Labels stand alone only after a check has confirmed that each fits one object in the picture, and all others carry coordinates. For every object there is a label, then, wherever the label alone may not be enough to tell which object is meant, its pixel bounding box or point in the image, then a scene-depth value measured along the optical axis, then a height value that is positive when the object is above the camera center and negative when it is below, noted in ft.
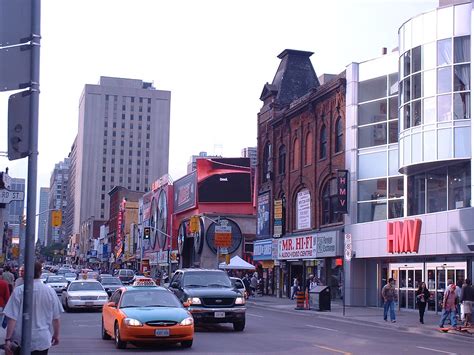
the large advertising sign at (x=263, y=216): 181.68 +8.42
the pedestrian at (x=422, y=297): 91.81 -6.05
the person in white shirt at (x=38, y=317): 25.49 -2.58
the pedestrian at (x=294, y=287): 150.92 -8.11
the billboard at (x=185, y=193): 253.85 +20.30
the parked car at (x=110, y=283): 131.91 -6.82
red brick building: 142.41 +16.45
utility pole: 20.26 +1.44
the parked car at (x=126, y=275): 195.72 -7.83
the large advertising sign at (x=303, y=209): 155.22 +8.76
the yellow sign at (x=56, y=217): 155.60 +6.31
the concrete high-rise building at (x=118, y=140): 626.64 +94.18
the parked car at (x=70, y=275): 176.86 -7.36
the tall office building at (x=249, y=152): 580.30 +79.85
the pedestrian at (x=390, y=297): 92.38 -6.01
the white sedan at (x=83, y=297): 96.43 -6.73
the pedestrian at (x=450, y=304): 82.28 -6.03
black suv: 69.26 -5.29
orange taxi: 52.06 -5.22
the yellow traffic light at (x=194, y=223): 216.33 +7.41
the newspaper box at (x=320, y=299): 117.29 -8.05
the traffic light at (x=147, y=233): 208.95 +4.16
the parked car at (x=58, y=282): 142.41 -7.22
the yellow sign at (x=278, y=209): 170.19 +9.48
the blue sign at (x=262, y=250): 176.24 -0.27
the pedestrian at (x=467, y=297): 82.48 -5.26
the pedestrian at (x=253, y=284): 165.07 -8.09
